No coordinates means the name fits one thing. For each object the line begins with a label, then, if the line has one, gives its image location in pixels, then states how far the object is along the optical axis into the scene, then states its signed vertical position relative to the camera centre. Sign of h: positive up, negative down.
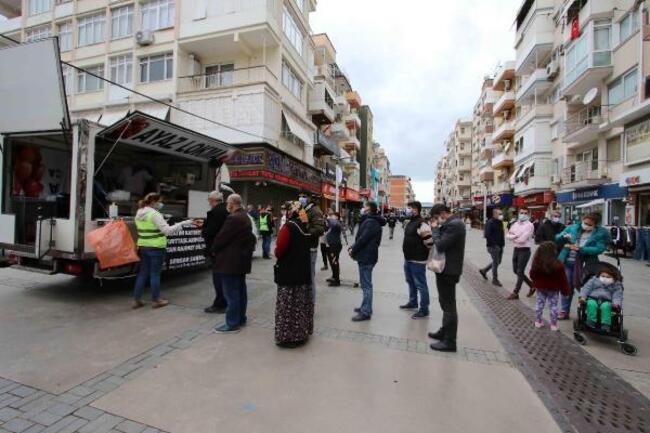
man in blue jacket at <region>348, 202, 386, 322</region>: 5.25 -0.51
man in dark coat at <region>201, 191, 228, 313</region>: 5.39 -0.16
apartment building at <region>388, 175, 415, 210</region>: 135.75 +12.31
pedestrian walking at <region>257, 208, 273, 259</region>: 11.51 -0.40
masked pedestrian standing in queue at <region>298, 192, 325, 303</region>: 4.31 +0.02
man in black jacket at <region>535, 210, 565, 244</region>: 6.88 -0.05
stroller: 4.31 -1.29
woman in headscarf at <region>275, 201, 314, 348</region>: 4.03 -0.75
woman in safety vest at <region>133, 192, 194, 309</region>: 5.30 -0.43
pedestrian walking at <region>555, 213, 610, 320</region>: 4.98 -0.33
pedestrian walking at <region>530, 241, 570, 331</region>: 4.86 -0.74
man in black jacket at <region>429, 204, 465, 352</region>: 4.12 -0.63
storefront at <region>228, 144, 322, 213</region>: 18.27 +2.44
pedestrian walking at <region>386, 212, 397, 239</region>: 21.80 -0.15
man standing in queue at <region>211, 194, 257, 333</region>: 4.48 -0.52
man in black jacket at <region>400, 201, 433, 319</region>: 5.43 -0.46
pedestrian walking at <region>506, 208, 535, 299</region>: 6.96 -0.39
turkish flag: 21.41 +12.37
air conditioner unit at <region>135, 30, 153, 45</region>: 20.59 +10.68
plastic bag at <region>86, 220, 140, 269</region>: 5.24 -0.45
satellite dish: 19.86 +7.66
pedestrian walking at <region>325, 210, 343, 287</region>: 7.79 -0.53
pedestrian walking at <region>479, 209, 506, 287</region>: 7.95 -0.31
